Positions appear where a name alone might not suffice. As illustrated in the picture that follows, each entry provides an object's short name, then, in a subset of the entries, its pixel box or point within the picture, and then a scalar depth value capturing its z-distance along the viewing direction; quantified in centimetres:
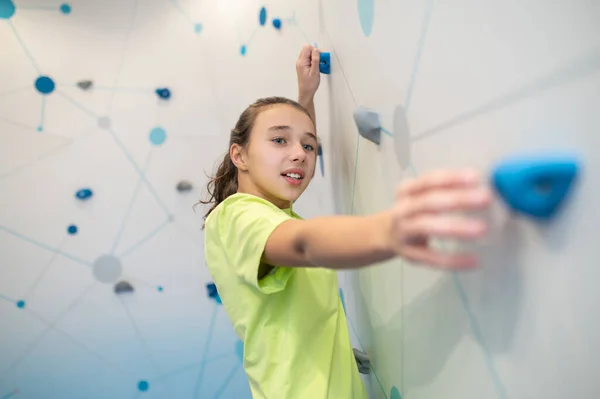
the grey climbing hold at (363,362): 90
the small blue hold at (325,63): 93
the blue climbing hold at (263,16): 119
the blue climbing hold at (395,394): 68
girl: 42
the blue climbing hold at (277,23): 114
